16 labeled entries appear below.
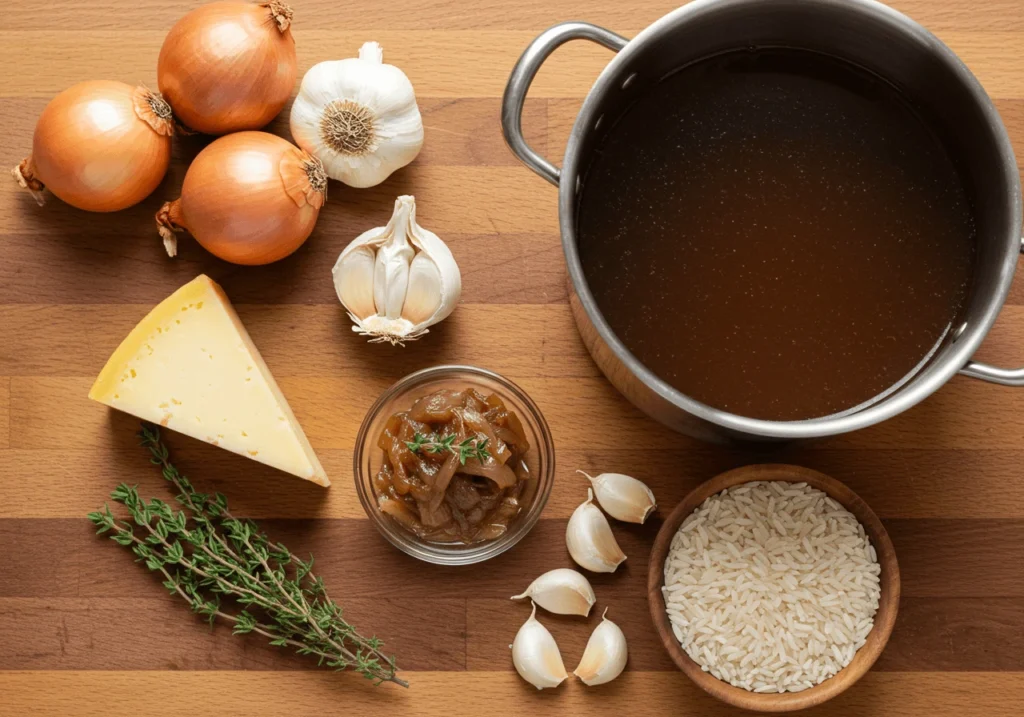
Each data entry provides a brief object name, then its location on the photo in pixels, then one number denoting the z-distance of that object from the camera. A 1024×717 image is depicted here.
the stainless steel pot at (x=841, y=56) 0.65
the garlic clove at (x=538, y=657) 0.75
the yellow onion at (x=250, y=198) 0.73
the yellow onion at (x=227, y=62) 0.73
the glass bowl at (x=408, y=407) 0.75
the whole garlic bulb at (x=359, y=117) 0.74
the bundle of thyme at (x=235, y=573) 0.75
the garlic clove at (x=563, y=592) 0.75
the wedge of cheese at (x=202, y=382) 0.76
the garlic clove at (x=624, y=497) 0.75
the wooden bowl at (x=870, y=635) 0.73
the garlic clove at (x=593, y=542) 0.75
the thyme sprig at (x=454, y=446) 0.72
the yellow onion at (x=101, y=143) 0.73
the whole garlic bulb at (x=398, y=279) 0.74
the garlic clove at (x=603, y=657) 0.75
